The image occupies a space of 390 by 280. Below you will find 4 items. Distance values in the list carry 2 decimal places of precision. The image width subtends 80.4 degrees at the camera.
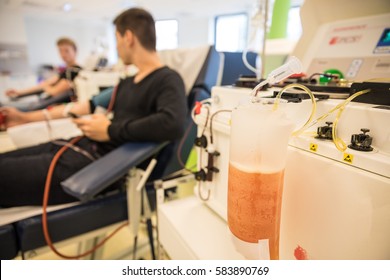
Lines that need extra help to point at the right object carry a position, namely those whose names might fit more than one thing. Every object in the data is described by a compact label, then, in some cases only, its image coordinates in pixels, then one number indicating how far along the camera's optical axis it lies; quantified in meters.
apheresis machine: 0.39
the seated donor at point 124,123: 0.92
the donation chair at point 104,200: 0.80
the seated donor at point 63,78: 2.68
